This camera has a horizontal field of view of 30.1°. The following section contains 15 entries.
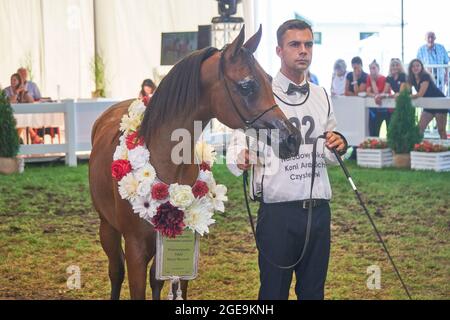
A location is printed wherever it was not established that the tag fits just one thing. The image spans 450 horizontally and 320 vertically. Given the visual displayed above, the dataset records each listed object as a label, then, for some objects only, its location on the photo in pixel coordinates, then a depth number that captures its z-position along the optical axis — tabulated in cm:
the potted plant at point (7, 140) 957
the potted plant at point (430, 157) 941
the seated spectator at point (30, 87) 1064
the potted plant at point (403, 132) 975
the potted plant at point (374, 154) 989
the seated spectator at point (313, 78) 1082
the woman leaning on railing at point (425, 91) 993
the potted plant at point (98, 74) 1164
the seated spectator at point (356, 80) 1060
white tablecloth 1057
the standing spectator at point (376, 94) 1048
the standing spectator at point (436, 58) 1044
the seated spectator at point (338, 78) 1096
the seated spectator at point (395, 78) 1018
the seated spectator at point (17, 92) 1050
